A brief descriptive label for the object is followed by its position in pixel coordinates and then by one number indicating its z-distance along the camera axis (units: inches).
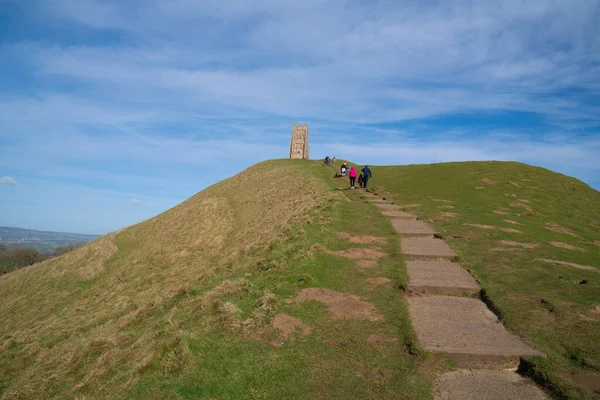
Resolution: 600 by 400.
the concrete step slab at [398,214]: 814.4
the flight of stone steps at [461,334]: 244.4
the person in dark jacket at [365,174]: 1251.8
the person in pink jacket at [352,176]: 1224.2
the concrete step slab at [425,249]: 539.5
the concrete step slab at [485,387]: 234.5
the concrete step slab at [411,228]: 670.5
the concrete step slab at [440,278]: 417.7
